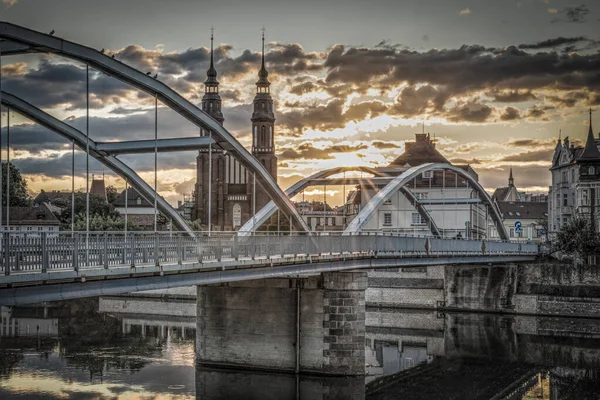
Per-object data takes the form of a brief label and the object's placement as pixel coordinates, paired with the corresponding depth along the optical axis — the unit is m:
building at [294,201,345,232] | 88.18
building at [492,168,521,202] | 149.62
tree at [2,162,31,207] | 67.75
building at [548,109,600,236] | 78.25
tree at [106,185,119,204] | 116.82
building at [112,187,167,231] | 90.31
